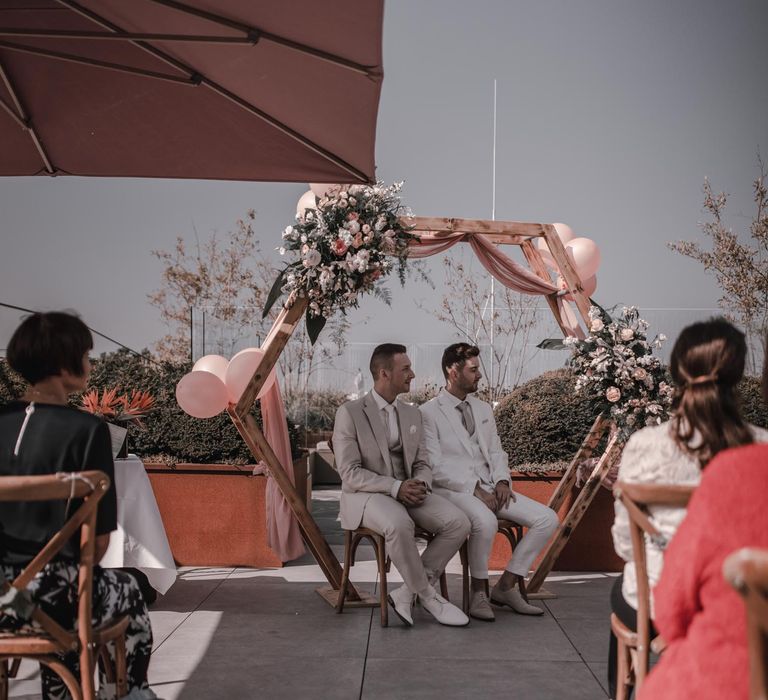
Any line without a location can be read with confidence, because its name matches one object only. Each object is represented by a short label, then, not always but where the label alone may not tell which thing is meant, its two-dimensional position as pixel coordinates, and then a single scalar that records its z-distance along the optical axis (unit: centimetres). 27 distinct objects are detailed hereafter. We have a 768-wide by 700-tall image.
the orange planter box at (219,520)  609
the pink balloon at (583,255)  586
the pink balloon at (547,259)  592
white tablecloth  398
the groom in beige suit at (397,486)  469
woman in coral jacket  157
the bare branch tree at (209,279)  1686
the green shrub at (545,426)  644
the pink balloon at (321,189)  524
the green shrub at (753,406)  702
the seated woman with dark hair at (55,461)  241
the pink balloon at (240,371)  533
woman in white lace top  232
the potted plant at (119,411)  430
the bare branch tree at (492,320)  1208
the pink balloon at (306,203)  527
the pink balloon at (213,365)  543
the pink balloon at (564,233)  606
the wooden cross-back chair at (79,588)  218
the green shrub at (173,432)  625
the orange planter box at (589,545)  614
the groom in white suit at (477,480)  495
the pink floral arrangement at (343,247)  502
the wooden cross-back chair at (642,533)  220
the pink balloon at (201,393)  523
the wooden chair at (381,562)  471
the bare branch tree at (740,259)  1284
